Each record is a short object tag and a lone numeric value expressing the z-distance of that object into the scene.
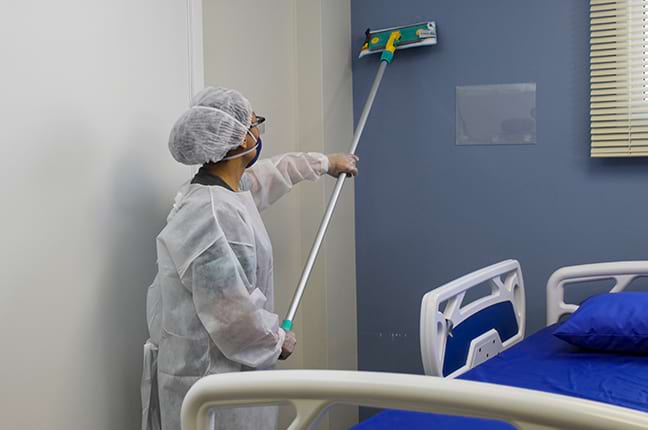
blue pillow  2.07
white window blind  2.69
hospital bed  0.88
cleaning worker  1.79
